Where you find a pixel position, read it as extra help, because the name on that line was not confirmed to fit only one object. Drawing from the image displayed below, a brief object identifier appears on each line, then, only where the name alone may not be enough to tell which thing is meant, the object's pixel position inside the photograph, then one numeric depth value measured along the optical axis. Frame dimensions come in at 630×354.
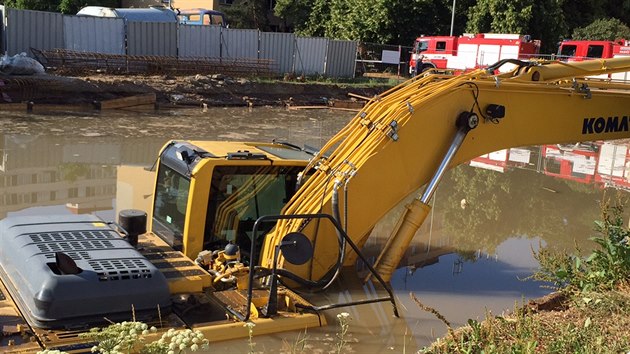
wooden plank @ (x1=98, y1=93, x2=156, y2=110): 22.36
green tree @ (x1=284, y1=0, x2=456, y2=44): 42.19
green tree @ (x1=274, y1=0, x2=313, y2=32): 46.86
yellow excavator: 4.85
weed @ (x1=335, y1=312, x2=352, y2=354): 5.88
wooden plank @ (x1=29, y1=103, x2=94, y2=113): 20.55
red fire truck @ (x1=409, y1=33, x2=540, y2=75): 34.50
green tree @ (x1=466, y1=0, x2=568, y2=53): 39.19
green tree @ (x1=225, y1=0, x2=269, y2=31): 46.66
